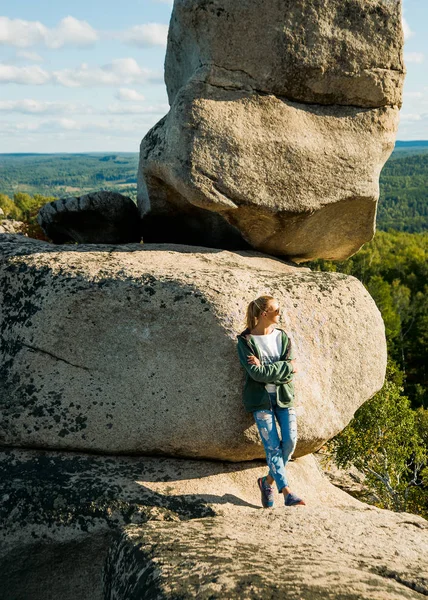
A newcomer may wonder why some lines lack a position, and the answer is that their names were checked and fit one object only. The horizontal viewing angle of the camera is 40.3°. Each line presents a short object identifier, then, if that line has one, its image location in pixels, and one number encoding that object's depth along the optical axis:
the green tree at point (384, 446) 21.80
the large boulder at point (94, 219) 11.32
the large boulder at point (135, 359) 8.40
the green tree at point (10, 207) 73.06
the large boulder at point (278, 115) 9.65
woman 7.89
